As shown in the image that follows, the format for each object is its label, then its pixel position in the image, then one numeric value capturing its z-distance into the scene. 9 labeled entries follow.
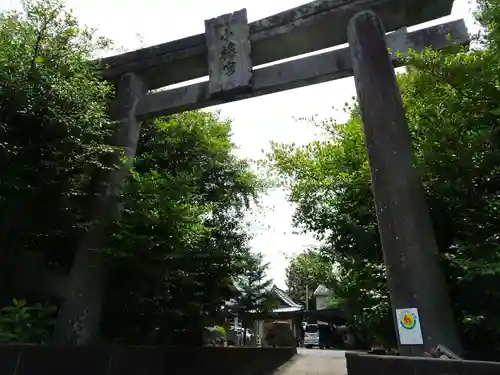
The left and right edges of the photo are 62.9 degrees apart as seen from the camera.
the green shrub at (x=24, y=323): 5.84
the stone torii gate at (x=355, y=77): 5.62
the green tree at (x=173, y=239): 7.37
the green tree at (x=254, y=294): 11.38
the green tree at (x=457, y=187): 5.31
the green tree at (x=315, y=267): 10.81
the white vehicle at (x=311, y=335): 30.00
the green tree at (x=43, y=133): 5.97
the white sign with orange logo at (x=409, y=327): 5.29
